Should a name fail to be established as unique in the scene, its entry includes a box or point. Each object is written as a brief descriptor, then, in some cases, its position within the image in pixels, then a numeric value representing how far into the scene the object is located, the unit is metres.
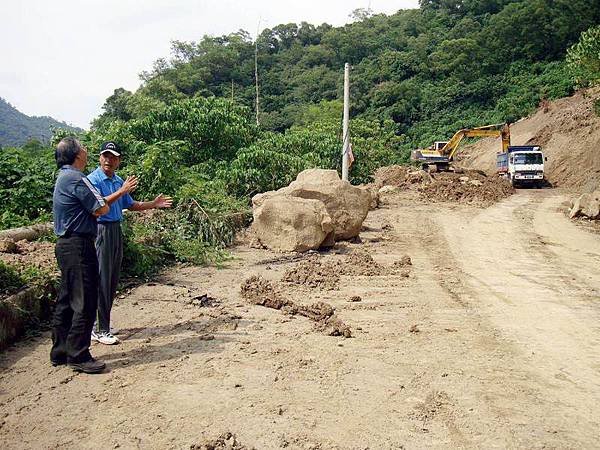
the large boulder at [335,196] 11.56
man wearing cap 5.29
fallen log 7.71
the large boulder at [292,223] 10.59
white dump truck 26.83
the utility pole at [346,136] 15.67
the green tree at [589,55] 21.48
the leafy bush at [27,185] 9.40
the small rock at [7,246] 6.98
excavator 29.12
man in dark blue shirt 4.62
